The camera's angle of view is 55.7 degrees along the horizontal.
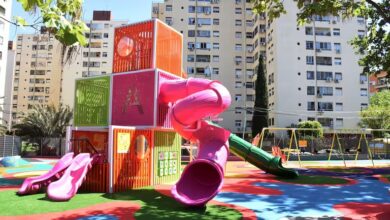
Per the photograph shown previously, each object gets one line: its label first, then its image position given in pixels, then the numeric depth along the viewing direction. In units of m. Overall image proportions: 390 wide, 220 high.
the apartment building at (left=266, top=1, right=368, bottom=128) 57.16
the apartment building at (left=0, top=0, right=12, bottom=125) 47.31
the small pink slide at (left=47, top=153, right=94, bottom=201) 11.10
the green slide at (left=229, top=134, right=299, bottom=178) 18.23
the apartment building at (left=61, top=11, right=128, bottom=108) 82.12
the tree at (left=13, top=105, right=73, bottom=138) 39.50
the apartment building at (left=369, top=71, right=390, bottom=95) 92.56
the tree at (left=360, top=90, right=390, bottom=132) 52.09
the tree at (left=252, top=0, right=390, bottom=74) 11.31
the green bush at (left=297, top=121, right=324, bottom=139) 47.70
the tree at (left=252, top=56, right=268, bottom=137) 50.59
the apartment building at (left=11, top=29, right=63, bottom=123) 88.25
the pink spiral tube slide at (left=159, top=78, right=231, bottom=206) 10.73
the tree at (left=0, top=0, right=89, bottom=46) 4.23
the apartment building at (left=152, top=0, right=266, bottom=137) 65.25
